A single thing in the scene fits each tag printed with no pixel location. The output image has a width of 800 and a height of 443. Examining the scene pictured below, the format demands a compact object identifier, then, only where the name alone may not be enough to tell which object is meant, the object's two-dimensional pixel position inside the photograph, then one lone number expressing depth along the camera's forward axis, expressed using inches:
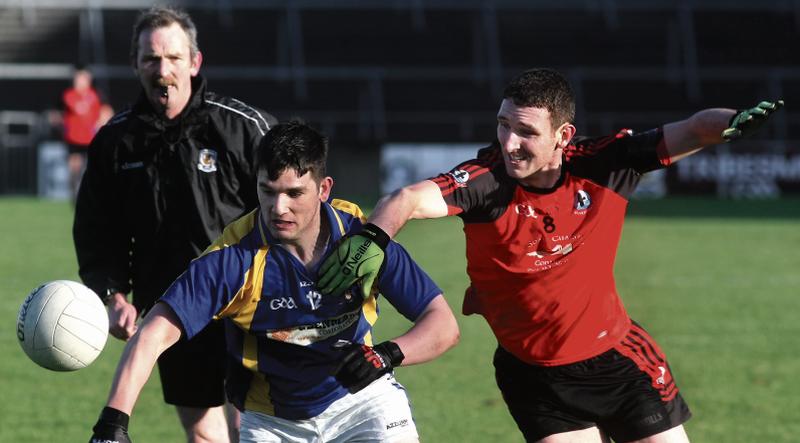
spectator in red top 1847.9
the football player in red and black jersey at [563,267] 422.0
